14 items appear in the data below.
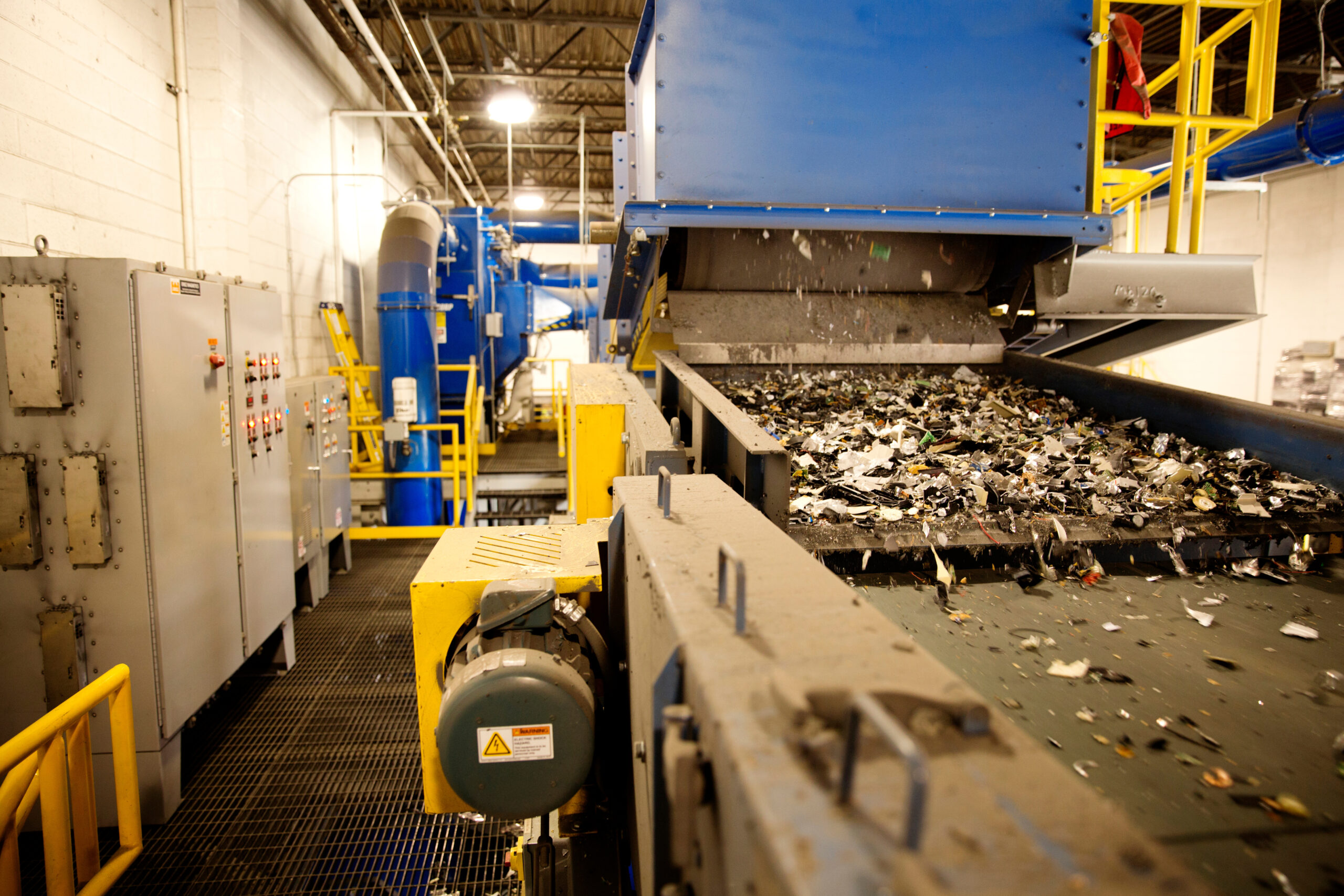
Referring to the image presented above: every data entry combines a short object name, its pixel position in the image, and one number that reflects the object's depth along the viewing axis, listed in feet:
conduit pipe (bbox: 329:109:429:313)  26.25
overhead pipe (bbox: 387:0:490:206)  22.80
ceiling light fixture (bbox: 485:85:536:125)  21.15
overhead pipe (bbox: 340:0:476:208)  20.03
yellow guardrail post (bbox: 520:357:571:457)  23.49
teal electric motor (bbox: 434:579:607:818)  4.96
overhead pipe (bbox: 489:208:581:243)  34.78
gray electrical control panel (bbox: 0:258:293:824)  8.44
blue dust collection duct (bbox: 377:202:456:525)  22.81
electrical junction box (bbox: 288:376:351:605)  15.29
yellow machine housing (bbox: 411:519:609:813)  6.14
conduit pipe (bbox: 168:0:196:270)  15.83
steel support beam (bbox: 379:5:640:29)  25.54
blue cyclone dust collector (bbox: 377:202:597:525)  22.93
